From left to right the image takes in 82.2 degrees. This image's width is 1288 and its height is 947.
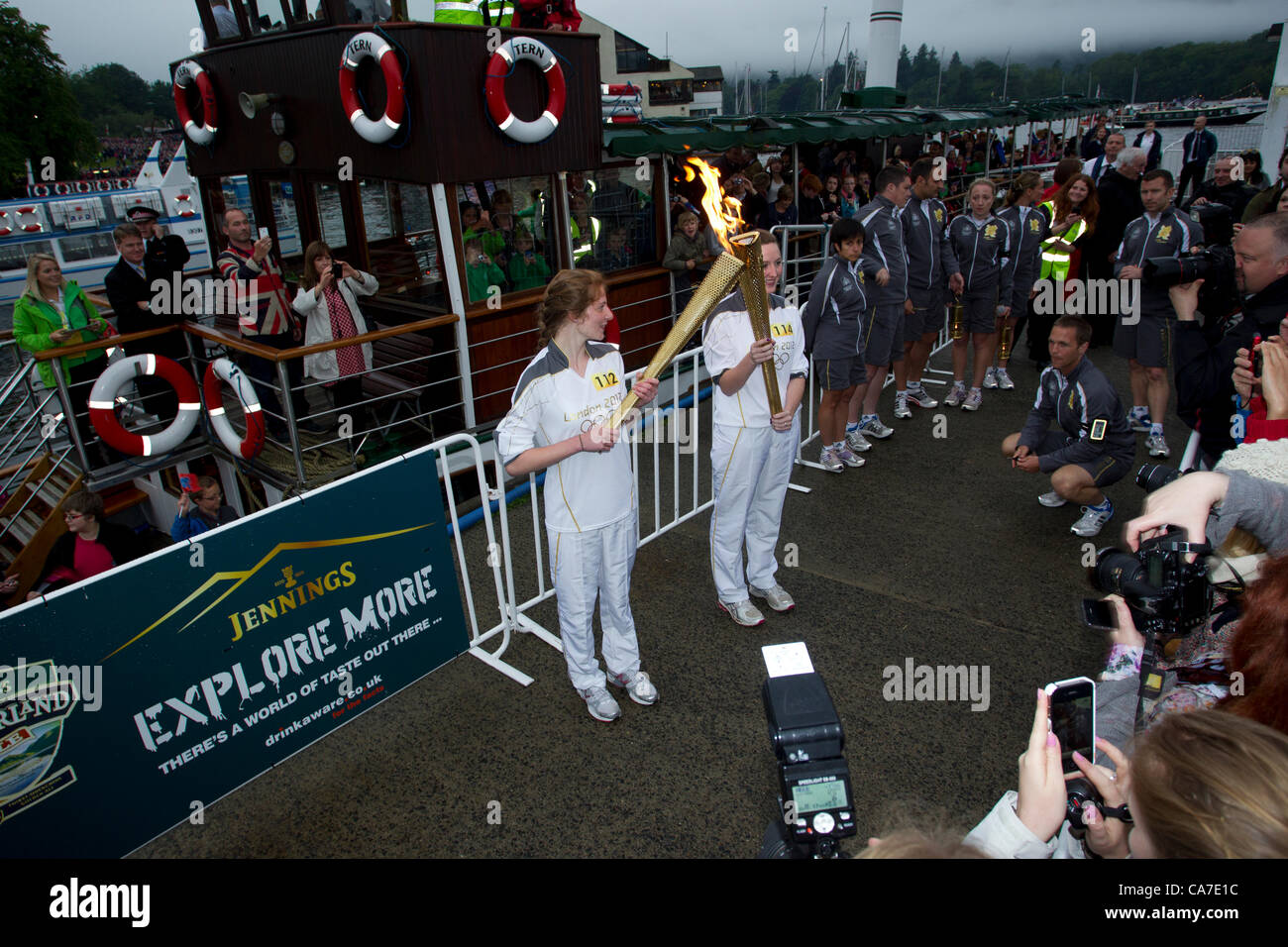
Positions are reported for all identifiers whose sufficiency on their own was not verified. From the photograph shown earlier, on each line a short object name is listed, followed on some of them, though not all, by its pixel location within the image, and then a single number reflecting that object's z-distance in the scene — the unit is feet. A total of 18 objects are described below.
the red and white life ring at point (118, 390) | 20.74
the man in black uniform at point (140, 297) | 23.20
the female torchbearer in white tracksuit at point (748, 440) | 13.87
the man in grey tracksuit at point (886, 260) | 21.52
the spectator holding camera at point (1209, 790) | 3.76
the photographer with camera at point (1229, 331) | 12.80
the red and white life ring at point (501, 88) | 23.26
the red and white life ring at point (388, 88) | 21.63
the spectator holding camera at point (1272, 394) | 8.35
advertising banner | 9.02
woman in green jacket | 21.72
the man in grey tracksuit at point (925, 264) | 23.06
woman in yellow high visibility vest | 27.12
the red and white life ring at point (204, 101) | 30.42
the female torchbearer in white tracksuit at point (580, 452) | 11.19
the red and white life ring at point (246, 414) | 21.83
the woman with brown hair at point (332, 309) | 22.56
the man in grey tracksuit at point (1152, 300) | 20.34
